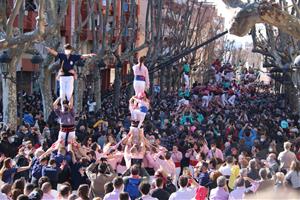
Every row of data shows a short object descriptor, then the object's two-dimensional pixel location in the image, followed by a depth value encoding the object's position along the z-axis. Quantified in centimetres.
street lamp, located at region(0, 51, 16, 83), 2150
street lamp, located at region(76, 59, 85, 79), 2653
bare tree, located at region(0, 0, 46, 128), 1590
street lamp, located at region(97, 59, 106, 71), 2584
